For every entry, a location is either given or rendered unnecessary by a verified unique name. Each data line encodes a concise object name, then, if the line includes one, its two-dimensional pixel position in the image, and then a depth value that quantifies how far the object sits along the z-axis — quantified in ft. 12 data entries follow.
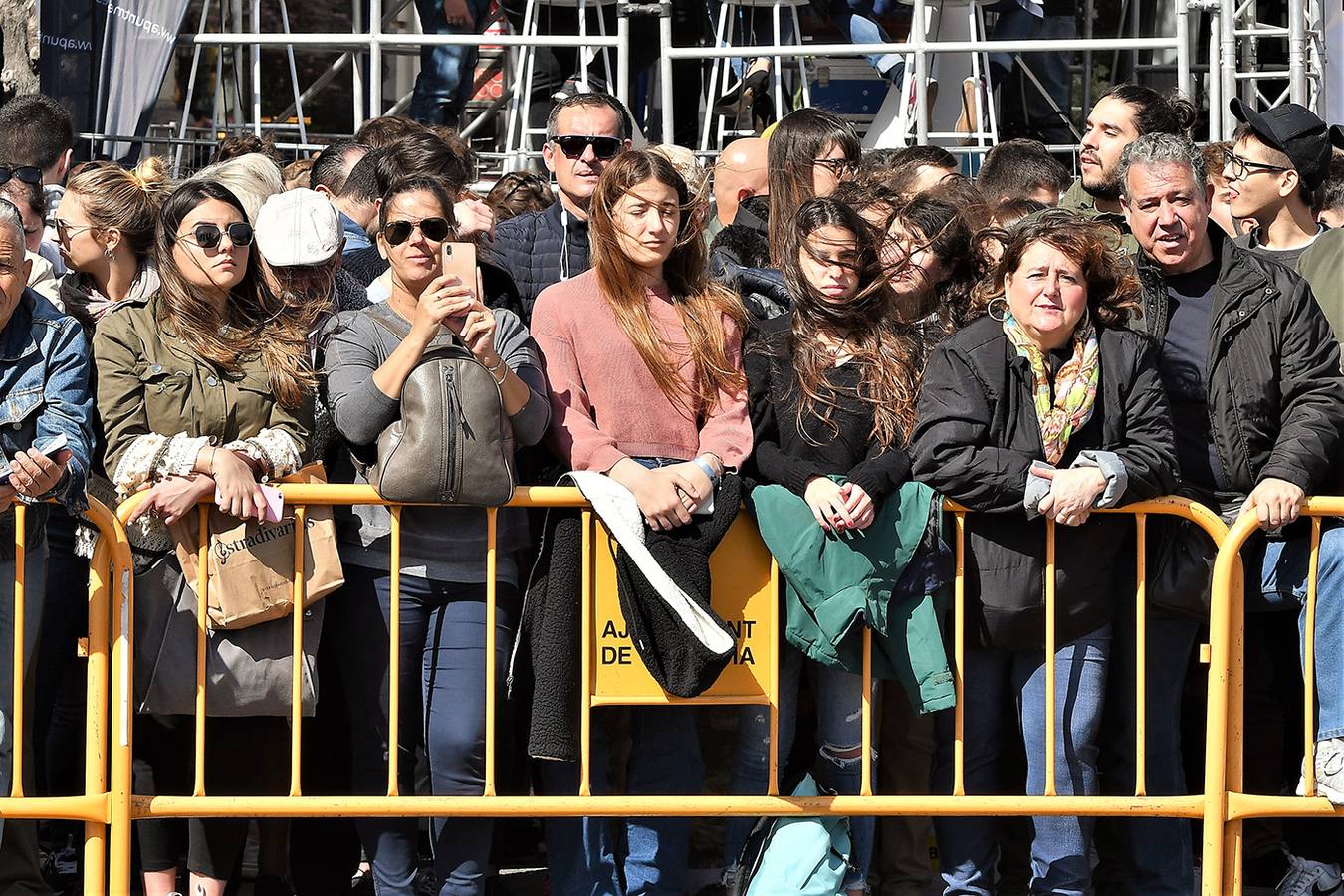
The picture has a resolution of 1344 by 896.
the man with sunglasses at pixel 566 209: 36.09
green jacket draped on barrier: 29.84
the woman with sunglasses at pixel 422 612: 30.14
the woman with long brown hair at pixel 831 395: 30.63
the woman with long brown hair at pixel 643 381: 30.68
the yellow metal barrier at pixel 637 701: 29.40
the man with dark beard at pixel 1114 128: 38.29
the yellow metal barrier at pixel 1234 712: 30.14
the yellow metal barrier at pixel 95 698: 28.81
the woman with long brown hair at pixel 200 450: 29.01
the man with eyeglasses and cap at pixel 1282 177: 37.17
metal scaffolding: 53.83
